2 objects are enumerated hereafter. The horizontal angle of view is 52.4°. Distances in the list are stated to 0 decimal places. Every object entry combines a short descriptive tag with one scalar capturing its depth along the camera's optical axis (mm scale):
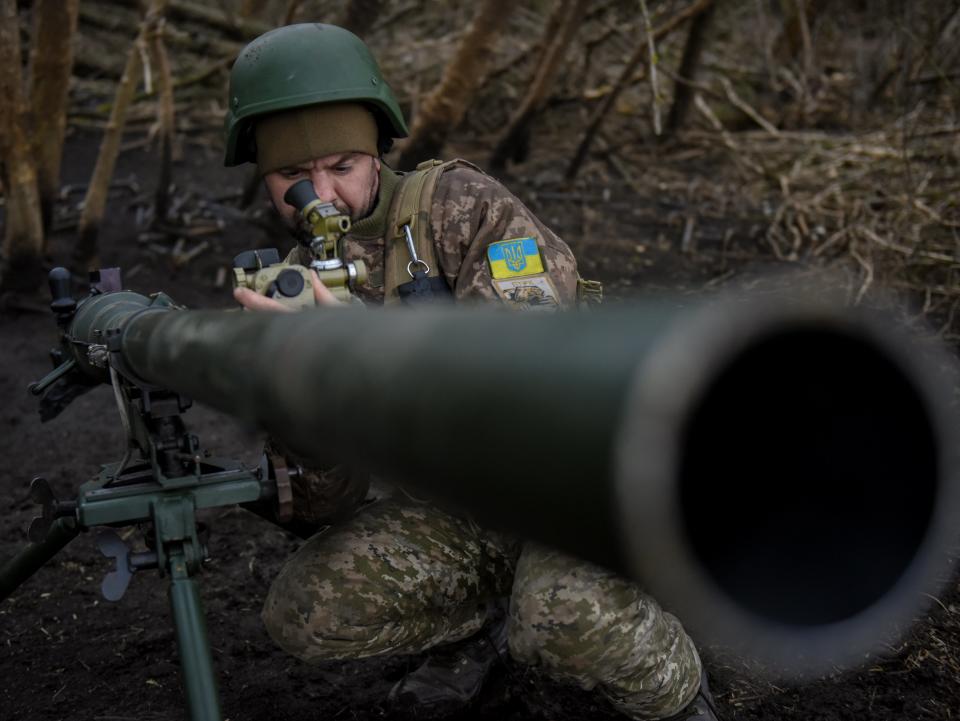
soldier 2287
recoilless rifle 756
